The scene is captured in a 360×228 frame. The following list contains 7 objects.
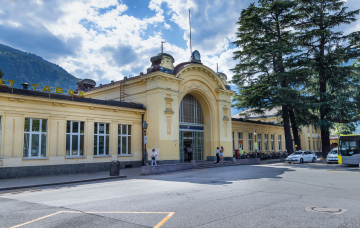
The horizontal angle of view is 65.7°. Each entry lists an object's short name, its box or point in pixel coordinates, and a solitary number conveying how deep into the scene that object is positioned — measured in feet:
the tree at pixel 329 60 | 108.58
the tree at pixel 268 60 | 105.40
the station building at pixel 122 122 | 61.93
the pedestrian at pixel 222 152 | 97.37
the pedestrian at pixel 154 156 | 76.84
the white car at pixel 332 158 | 94.94
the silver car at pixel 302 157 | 102.44
